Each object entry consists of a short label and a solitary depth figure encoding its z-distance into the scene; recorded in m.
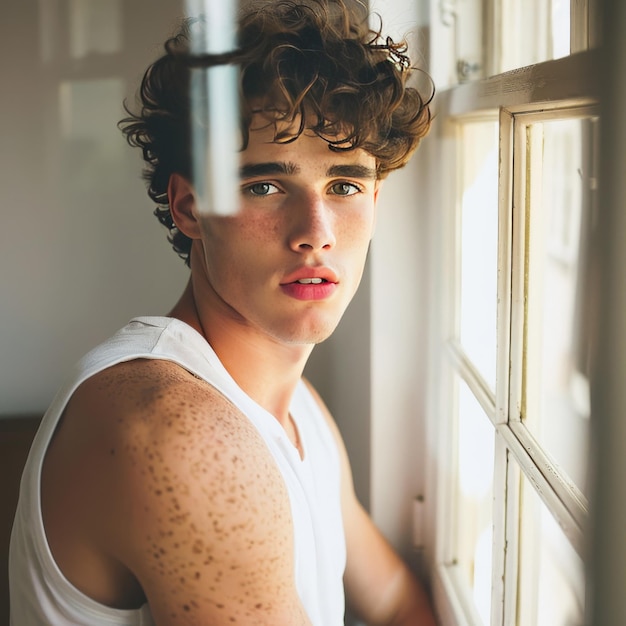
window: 0.56
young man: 0.63
